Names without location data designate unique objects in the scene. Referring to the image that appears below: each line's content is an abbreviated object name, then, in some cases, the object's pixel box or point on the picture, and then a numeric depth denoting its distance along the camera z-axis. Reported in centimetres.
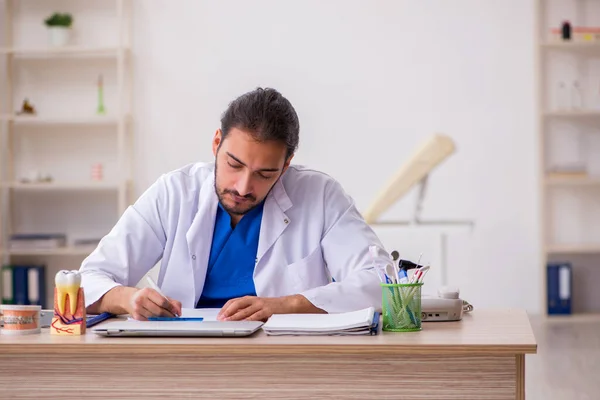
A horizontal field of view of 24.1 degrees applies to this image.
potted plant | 803
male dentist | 334
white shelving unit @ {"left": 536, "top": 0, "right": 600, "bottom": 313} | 790
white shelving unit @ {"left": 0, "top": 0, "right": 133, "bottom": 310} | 823
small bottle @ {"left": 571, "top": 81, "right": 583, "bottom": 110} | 774
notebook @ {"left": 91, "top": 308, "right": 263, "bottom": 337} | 277
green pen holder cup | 288
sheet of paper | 307
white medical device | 304
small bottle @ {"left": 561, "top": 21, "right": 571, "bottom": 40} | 763
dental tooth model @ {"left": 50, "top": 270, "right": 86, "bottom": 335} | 286
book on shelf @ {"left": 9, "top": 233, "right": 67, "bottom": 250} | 799
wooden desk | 266
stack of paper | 279
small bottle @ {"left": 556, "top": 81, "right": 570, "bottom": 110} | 778
